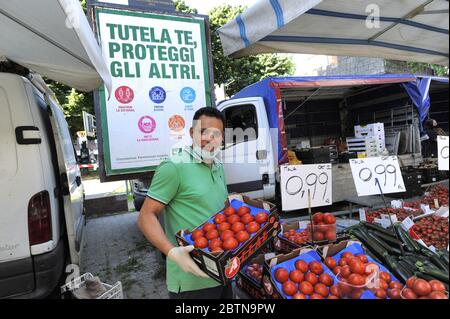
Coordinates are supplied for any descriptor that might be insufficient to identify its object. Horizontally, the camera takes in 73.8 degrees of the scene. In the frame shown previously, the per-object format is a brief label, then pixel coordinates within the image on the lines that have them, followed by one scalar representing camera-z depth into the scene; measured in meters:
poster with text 3.69
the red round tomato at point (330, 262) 1.77
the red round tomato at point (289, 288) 1.55
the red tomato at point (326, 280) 1.61
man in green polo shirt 1.71
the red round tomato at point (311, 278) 1.62
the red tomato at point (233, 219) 1.68
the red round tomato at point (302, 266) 1.71
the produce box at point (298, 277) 1.55
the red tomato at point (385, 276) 1.57
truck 5.48
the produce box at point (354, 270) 1.36
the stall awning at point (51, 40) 1.73
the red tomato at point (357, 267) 1.56
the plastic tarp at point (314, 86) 5.37
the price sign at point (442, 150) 2.11
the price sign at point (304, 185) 2.29
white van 2.41
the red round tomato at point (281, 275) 1.64
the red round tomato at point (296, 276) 1.63
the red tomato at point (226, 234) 1.56
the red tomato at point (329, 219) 2.30
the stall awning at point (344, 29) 2.08
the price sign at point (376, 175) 2.32
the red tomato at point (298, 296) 1.51
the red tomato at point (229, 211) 1.75
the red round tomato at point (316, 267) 1.70
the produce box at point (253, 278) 1.86
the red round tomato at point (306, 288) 1.55
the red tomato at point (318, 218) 2.38
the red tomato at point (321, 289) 1.54
